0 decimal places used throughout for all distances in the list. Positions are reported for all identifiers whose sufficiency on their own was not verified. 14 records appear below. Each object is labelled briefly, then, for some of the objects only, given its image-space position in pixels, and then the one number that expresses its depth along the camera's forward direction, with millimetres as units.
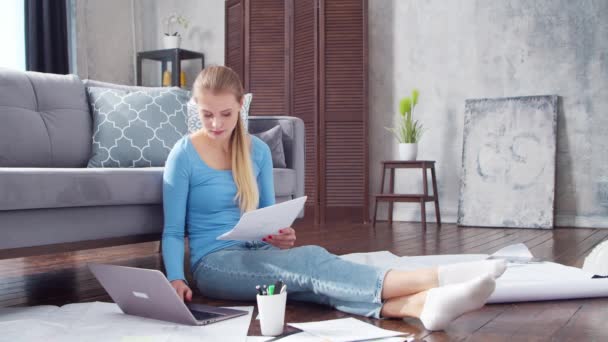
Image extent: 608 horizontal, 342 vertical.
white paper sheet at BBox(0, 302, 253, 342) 1410
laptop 1463
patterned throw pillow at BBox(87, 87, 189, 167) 2635
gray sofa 1816
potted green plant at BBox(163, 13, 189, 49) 5524
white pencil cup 1370
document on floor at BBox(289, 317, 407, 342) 1344
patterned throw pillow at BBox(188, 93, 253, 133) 2791
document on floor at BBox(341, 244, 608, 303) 1817
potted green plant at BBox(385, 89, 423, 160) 4465
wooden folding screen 4789
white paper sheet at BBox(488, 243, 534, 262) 2348
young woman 1420
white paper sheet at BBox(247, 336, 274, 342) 1359
